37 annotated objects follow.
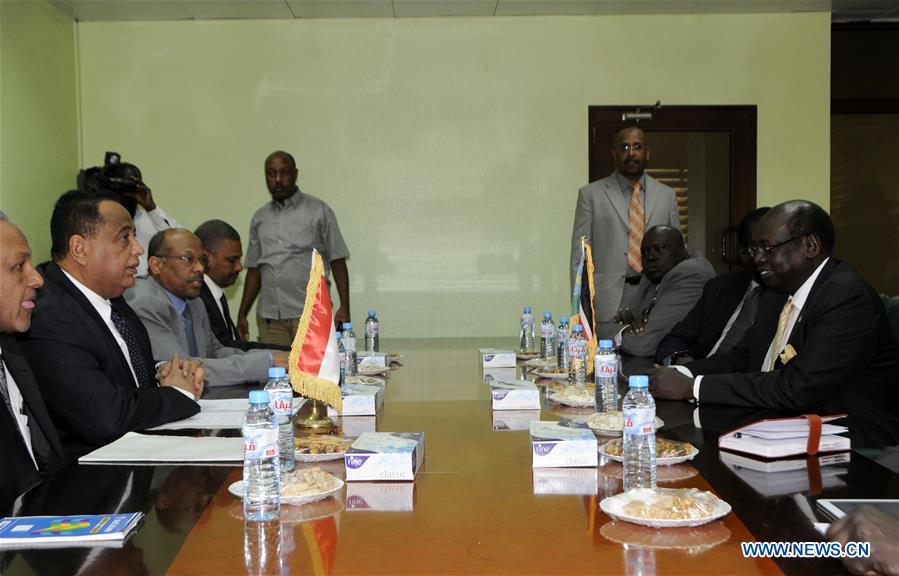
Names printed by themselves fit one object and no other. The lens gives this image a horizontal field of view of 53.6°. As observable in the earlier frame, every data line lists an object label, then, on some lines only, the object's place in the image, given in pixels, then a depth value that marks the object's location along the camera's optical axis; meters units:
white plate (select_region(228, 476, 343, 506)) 1.65
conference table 1.36
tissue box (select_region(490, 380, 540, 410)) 2.69
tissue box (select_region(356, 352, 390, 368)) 3.81
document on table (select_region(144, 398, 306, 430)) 2.53
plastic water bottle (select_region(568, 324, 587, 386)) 3.16
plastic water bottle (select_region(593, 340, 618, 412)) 2.46
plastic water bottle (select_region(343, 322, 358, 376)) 3.47
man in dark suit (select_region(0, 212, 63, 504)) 2.02
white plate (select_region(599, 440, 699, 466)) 1.91
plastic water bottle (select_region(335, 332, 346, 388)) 3.18
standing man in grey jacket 5.60
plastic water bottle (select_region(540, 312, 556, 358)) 4.02
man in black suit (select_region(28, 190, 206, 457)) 2.45
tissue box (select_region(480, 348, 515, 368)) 3.80
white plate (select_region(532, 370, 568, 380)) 3.38
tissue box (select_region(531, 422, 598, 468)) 1.91
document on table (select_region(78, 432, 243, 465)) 2.04
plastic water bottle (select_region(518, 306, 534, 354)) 4.48
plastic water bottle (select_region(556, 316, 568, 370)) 3.68
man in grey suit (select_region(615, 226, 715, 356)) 4.51
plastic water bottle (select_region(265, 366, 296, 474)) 1.97
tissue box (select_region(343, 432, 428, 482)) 1.82
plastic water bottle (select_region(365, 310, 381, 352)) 4.46
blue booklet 1.45
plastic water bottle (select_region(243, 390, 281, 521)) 1.60
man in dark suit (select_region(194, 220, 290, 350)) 4.66
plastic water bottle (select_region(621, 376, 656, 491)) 1.75
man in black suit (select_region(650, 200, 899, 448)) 2.68
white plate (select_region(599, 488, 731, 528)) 1.48
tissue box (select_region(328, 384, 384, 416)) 2.65
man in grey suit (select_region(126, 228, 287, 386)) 3.44
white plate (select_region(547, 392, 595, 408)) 2.74
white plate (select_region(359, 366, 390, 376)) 3.67
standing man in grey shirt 6.41
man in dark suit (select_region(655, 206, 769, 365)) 4.00
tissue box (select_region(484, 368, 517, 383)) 3.49
